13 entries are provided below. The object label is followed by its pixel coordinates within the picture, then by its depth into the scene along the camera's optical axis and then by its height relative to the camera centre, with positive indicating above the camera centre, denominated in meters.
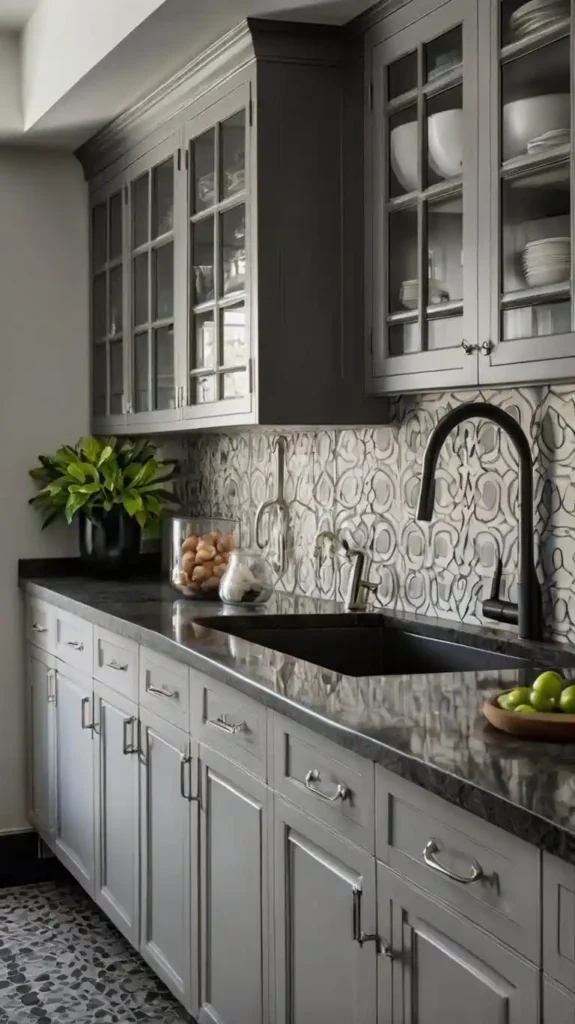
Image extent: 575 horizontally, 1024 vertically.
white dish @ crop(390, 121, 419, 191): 2.71 +0.70
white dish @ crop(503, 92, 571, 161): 2.19 +0.63
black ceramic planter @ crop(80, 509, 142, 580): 4.21 -0.24
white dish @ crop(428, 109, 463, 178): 2.50 +0.67
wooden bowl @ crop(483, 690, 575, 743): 1.70 -0.35
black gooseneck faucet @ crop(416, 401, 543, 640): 2.42 -0.06
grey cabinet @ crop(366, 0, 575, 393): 2.21 +0.54
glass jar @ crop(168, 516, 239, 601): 3.60 -0.24
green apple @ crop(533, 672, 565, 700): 1.78 -0.31
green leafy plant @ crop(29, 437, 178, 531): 4.19 -0.02
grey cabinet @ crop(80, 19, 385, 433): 3.02 +0.60
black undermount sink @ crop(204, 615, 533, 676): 3.01 -0.41
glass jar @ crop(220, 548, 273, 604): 3.36 -0.29
